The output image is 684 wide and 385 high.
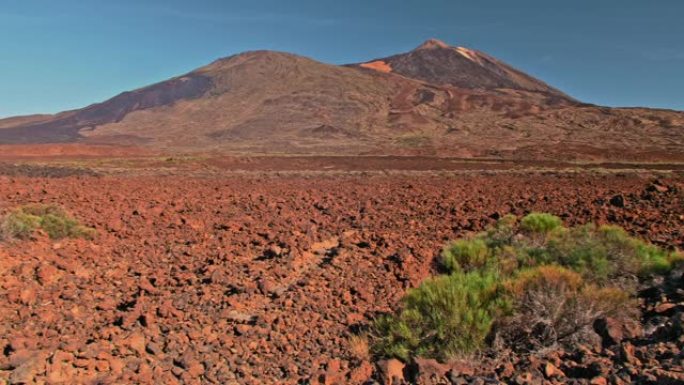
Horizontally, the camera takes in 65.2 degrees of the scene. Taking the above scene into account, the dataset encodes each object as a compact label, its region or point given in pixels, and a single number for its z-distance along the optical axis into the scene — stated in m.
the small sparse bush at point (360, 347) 4.47
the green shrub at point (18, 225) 7.68
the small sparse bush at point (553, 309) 4.39
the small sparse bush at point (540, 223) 8.31
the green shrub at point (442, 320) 4.34
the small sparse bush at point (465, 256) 6.84
